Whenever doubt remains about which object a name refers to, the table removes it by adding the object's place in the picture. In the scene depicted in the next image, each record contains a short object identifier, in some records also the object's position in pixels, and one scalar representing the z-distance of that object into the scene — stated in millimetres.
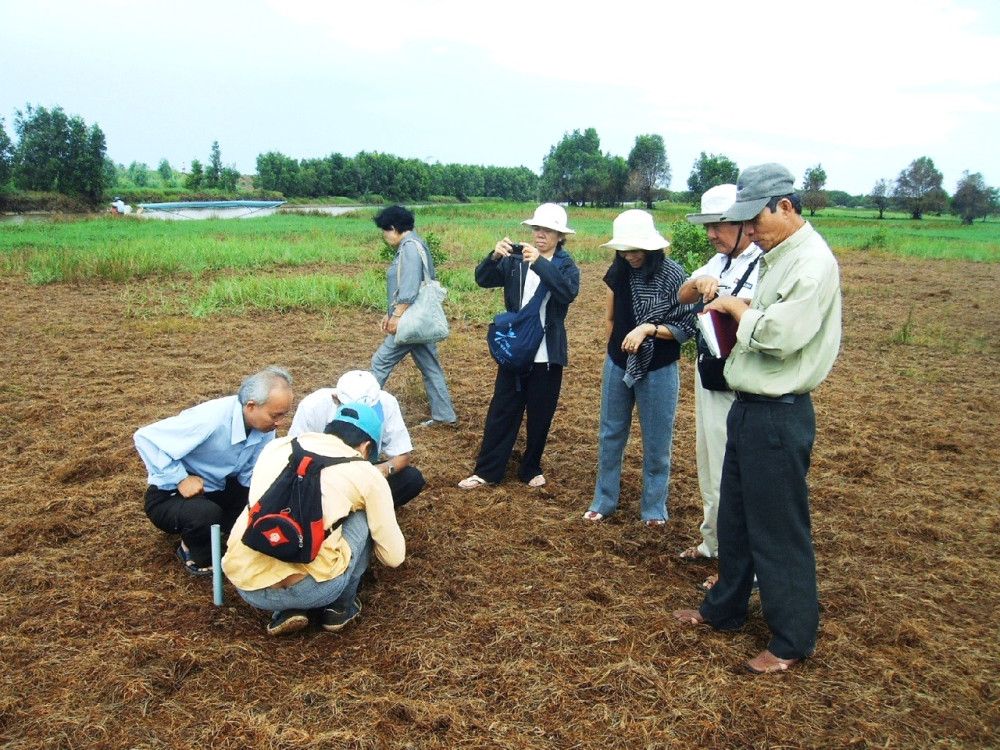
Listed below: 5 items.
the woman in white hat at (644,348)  3311
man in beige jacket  2527
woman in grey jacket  4820
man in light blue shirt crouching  2963
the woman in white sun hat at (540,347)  3783
